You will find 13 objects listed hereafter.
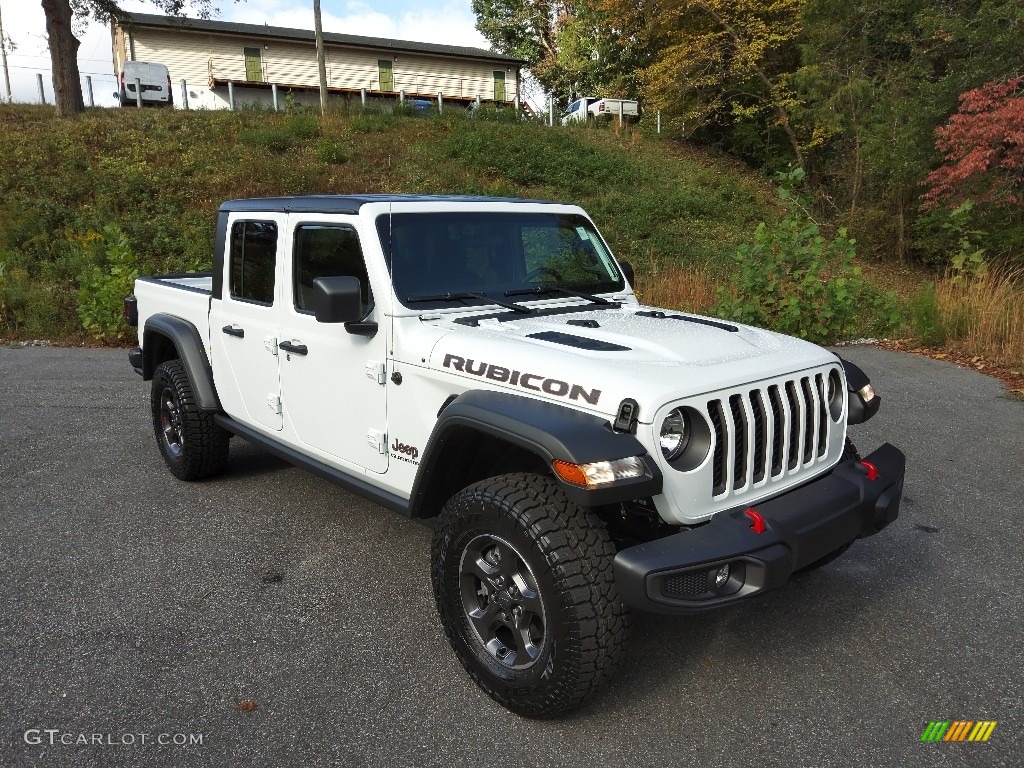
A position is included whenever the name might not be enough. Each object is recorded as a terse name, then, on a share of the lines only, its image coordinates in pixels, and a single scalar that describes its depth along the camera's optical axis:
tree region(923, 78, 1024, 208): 12.22
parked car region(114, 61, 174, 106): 26.03
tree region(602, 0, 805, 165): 24.50
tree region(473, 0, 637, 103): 31.44
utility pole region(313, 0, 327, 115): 24.25
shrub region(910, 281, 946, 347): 9.29
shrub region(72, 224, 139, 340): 10.27
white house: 30.67
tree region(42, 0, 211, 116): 19.86
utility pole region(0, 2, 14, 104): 40.66
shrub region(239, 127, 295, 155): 19.70
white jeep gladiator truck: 2.47
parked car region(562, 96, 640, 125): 27.75
